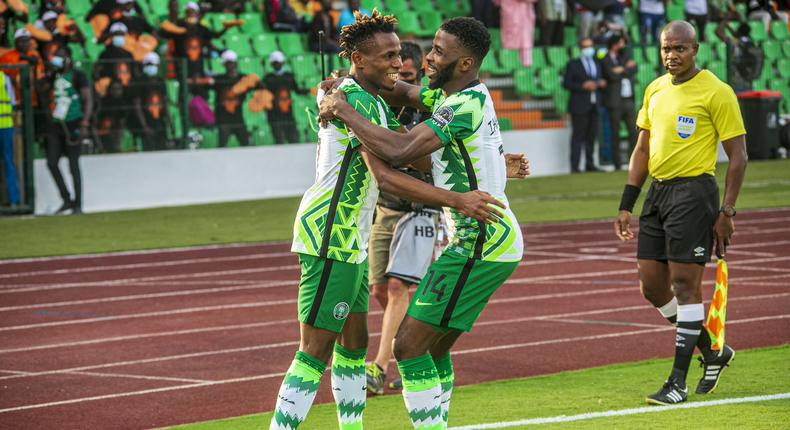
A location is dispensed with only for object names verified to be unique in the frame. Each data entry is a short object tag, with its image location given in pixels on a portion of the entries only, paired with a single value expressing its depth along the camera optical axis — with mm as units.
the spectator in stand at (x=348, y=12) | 25984
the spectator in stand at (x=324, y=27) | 25219
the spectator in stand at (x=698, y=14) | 32719
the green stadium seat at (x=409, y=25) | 29312
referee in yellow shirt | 8297
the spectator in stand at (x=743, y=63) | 30844
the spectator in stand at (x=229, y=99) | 23766
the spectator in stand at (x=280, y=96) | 24438
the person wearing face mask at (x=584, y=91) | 27656
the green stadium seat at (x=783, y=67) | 31455
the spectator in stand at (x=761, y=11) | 34844
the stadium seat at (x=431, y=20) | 29906
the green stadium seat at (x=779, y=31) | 34875
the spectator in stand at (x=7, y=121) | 21266
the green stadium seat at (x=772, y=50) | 31466
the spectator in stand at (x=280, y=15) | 26625
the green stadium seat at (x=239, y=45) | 25938
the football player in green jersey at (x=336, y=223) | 6406
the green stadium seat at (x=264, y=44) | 26250
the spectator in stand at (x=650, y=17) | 31516
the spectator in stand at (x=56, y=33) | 22078
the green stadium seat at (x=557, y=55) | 28906
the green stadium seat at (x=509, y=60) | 28906
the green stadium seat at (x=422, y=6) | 30406
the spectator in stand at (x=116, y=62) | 22453
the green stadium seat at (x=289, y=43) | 26641
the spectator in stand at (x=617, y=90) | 27766
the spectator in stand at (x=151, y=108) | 22891
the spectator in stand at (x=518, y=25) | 29078
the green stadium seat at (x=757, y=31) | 34031
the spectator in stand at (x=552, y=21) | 30156
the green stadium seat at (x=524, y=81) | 28875
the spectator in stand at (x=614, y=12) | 30672
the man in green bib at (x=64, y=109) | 21656
